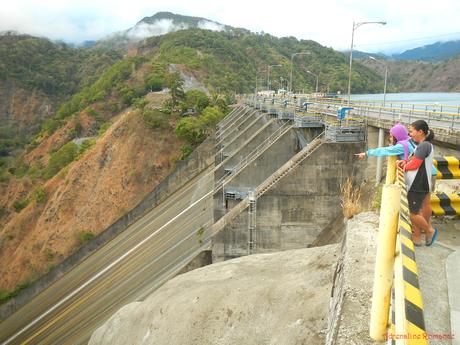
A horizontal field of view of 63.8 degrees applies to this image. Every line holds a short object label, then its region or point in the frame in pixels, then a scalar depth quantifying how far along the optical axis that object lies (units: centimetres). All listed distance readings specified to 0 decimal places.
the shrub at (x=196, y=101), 4997
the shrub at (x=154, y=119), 4334
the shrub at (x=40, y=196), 4353
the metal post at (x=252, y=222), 1462
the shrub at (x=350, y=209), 635
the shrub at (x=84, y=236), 3447
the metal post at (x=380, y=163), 1422
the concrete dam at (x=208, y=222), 1470
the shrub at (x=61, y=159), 5259
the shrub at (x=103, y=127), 5715
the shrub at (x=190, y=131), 4138
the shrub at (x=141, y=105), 4796
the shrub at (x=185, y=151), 3972
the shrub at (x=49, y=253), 3425
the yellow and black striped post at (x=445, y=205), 549
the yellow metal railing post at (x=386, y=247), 255
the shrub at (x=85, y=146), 5134
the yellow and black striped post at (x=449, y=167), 567
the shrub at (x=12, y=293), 2872
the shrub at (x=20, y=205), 4841
